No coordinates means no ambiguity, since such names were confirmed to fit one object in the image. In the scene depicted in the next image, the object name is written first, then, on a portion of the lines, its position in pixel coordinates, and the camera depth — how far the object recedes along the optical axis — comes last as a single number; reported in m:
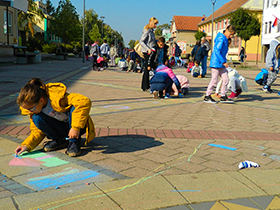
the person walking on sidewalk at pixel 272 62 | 9.51
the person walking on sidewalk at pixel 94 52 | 18.45
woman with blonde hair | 9.32
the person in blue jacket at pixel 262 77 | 11.00
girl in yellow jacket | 3.20
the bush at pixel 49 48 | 42.06
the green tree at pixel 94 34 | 87.88
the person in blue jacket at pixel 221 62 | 7.77
